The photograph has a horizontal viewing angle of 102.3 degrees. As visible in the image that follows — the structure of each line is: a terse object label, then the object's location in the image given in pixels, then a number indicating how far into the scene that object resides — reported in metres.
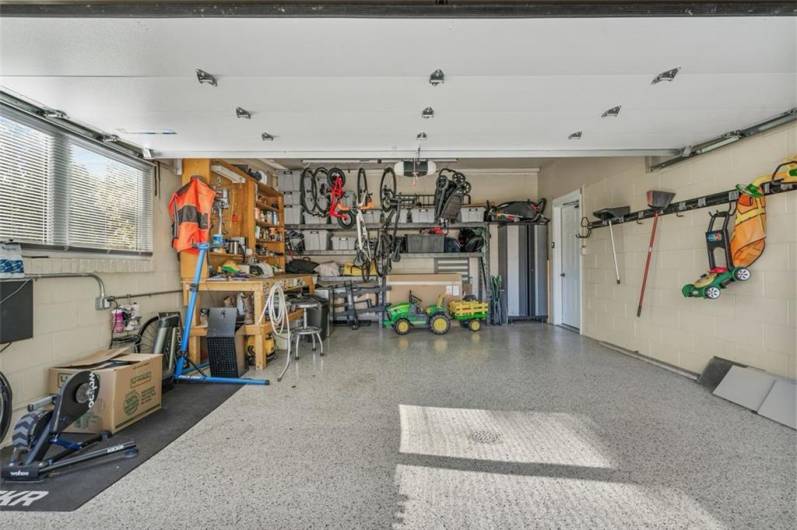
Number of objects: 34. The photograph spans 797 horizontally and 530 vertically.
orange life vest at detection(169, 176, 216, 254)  3.54
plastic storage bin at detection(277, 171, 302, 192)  5.88
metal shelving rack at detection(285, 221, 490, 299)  6.03
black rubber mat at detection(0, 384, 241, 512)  1.58
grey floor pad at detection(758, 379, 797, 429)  2.25
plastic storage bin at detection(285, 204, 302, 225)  5.98
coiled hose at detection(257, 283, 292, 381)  3.53
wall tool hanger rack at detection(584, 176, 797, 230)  2.44
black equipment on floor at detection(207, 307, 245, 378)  3.31
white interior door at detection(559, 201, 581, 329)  5.39
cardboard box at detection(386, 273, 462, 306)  6.05
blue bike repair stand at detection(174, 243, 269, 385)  3.17
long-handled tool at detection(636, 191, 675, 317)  3.37
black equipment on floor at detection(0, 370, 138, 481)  1.73
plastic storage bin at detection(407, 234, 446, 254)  6.03
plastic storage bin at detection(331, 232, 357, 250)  6.16
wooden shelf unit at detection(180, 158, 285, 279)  3.77
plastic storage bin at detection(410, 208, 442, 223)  6.02
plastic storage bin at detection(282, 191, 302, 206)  5.96
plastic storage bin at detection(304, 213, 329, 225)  6.04
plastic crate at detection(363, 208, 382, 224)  6.24
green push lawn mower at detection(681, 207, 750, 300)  2.68
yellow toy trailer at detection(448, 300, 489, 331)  5.39
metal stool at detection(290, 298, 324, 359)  3.67
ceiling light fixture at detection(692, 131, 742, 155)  2.79
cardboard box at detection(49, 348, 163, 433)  2.22
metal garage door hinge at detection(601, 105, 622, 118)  2.39
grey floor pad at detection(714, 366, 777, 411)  2.47
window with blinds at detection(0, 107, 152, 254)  2.19
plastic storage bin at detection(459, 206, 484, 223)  6.06
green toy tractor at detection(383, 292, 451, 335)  5.27
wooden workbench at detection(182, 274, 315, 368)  3.59
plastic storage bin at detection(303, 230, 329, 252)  6.17
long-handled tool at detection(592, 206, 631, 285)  4.00
